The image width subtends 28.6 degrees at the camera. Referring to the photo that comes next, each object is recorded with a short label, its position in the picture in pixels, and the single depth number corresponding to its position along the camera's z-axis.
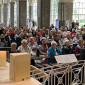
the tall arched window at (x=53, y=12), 25.51
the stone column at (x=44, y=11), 12.25
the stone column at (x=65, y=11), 15.52
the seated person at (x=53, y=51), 5.80
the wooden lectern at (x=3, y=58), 3.13
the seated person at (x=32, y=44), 7.60
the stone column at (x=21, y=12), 17.04
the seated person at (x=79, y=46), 6.53
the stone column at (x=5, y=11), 28.96
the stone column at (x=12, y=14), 23.06
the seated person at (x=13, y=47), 5.68
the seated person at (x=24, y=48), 6.11
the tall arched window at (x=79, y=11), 25.81
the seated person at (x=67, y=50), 6.34
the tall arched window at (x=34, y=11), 28.69
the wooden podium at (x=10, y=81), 2.34
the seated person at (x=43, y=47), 6.88
